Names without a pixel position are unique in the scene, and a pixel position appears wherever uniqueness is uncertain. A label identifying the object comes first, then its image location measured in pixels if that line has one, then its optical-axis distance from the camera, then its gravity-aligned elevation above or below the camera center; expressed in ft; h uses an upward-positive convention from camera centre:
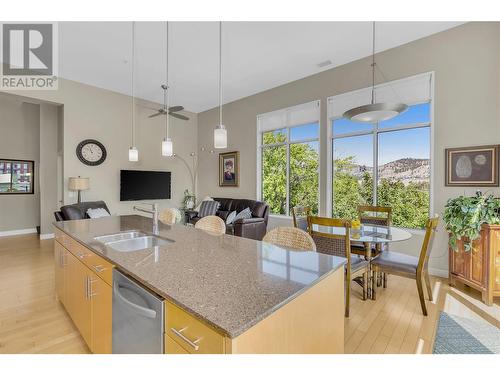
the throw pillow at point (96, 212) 14.52 -1.69
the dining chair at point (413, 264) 7.80 -2.66
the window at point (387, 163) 12.03 +1.28
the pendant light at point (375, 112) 7.69 +2.47
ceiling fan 13.88 +4.30
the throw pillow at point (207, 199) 21.02 -1.20
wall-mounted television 19.45 -0.03
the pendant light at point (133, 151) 11.12 +1.52
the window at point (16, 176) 20.13 +0.62
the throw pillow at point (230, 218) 16.36 -2.24
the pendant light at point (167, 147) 9.37 +1.44
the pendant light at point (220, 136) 7.23 +1.46
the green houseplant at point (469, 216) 8.77 -1.07
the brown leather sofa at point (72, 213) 13.96 -1.65
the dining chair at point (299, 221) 11.26 -1.72
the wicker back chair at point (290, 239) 5.81 -1.33
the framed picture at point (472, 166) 9.94 +0.88
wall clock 17.28 +2.33
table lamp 16.02 +0.07
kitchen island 2.81 -1.46
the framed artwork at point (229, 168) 20.62 +1.44
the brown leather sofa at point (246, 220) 14.99 -2.20
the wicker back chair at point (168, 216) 9.79 -1.31
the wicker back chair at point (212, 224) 7.87 -1.31
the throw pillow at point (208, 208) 19.81 -1.88
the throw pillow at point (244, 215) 15.84 -1.95
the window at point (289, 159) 16.11 +1.91
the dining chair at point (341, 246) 7.84 -2.05
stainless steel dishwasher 3.47 -2.09
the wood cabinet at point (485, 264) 8.60 -2.85
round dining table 8.25 -1.76
